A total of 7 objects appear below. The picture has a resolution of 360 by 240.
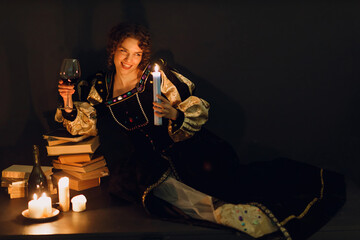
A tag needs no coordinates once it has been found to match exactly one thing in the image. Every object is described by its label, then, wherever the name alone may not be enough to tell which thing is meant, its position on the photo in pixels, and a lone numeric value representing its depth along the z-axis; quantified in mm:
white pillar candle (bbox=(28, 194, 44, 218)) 1758
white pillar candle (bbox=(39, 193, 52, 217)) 1782
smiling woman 1719
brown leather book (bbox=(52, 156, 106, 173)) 2105
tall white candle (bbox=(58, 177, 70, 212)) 1868
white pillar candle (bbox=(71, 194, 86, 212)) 1865
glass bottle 1976
